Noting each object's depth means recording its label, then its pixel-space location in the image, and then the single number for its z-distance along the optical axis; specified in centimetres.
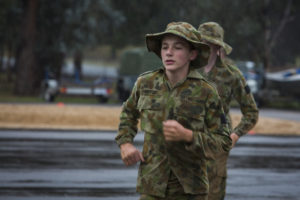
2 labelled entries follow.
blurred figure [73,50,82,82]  5875
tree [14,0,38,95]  3888
